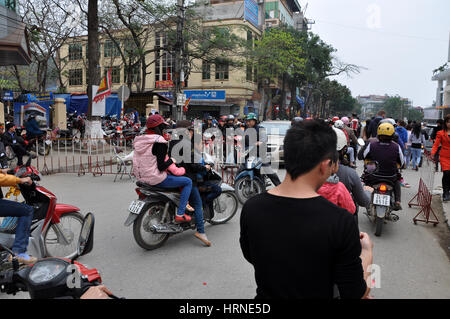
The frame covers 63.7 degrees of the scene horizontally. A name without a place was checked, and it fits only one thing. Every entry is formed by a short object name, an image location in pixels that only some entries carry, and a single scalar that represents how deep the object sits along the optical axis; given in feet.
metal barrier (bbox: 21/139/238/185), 33.41
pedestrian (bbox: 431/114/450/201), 23.66
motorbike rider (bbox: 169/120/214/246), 16.29
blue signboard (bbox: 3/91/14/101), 67.65
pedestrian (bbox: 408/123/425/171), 41.24
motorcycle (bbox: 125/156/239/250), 14.96
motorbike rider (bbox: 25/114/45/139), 44.27
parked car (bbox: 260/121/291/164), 39.19
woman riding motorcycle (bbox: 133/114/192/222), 15.01
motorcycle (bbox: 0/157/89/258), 12.62
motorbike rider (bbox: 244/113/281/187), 23.95
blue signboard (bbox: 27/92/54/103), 65.26
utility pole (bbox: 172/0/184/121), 47.57
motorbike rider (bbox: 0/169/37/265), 11.76
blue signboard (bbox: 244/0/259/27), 112.47
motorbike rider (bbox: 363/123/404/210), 18.25
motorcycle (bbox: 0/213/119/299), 5.39
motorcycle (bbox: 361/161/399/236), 17.42
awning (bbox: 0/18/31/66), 39.01
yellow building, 113.60
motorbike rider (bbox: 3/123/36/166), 33.30
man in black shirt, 4.78
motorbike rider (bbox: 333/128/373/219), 12.62
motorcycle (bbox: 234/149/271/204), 23.27
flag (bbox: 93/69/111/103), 47.34
